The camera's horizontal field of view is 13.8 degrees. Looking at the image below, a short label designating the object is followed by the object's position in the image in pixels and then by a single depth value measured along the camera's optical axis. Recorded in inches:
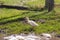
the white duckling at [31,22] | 414.6
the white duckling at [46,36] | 367.1
